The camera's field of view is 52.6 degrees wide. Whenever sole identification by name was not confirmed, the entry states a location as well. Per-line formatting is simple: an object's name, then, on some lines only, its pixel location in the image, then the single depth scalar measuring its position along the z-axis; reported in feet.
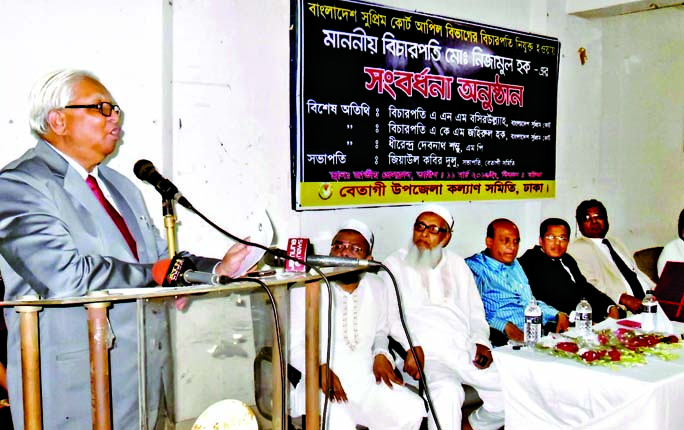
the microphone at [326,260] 6.28
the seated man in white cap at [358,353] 10.79
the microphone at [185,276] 5.76
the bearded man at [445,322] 11.79
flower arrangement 9.77
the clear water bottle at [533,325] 10.83
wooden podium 5.48
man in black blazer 14.64
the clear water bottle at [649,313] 11.74
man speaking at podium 6.98
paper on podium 6.63
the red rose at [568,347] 10.13
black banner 11.93
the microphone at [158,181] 6.37
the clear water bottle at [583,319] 11.34
